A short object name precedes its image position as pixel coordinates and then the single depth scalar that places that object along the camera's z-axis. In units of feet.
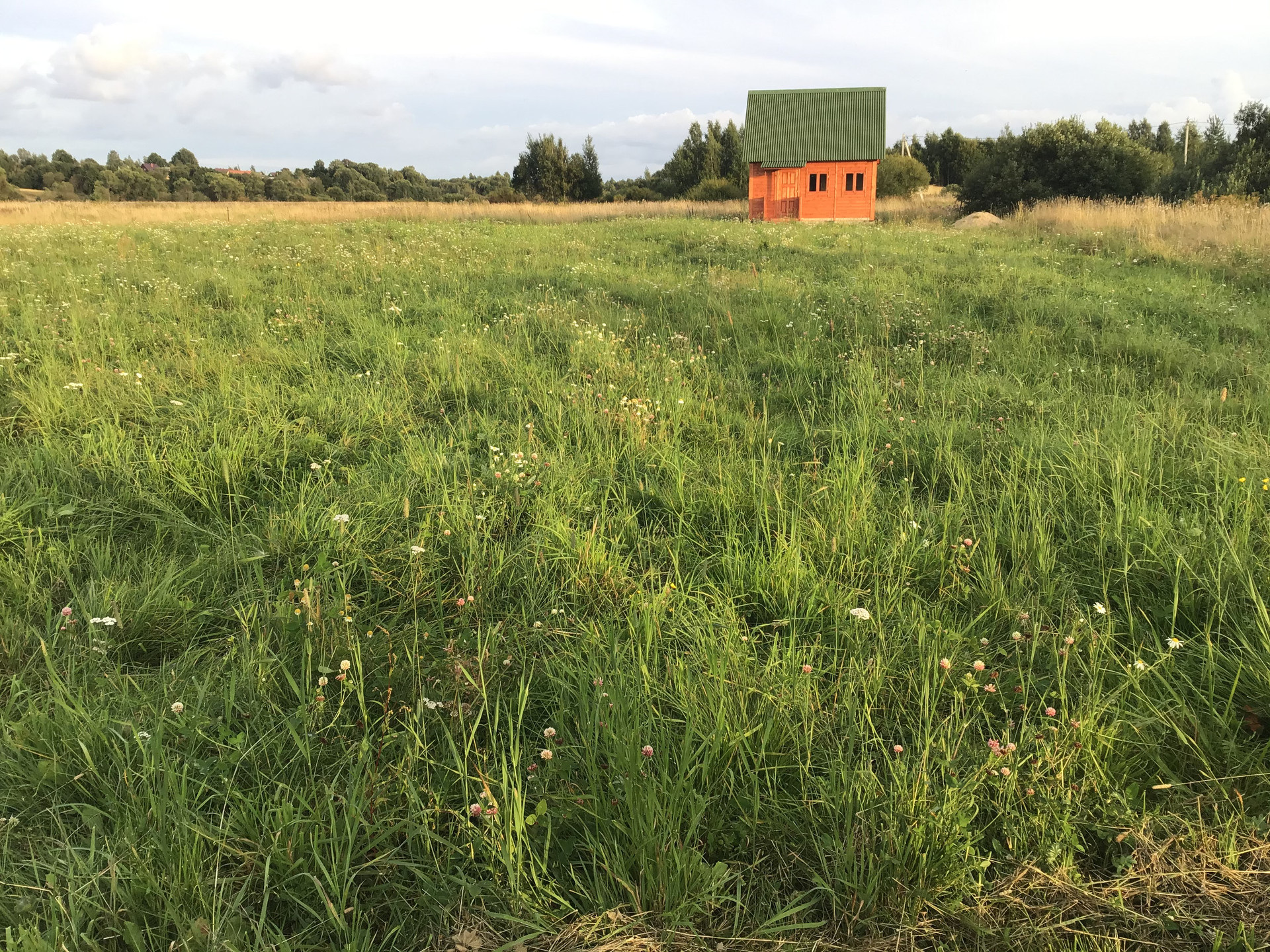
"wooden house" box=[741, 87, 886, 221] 87.56
